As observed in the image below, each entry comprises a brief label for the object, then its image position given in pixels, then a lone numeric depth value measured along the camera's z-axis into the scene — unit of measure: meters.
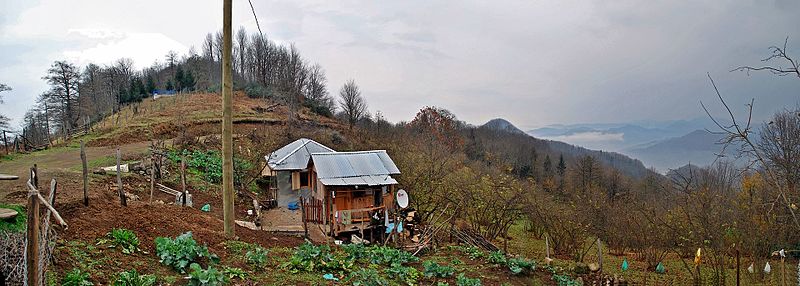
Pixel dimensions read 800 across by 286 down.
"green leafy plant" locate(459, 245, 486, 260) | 12.13
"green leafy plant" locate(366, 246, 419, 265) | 10.20
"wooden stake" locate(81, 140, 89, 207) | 8.75
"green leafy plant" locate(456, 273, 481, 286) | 8.91
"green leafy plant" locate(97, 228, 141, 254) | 7.22
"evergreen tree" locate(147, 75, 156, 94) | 59.94
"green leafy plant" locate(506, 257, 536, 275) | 10.63
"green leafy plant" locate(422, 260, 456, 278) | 9.57
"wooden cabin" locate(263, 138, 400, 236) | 16.67
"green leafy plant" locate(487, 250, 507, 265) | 11.13
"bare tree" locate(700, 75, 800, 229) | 3.92
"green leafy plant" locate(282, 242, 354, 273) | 8.53
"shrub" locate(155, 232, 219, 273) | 7.16
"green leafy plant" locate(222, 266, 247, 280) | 7.34
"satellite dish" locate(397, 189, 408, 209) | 16.52
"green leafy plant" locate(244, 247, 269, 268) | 8.26
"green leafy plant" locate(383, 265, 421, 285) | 8.99
